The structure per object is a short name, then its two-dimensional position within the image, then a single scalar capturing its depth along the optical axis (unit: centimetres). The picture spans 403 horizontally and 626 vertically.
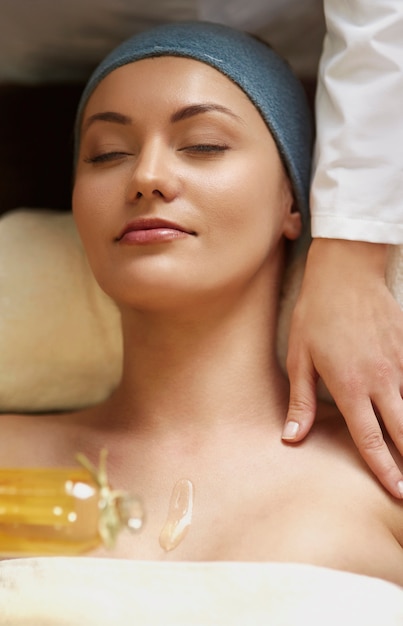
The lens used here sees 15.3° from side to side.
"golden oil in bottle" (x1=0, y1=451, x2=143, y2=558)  85
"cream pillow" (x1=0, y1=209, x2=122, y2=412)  109
